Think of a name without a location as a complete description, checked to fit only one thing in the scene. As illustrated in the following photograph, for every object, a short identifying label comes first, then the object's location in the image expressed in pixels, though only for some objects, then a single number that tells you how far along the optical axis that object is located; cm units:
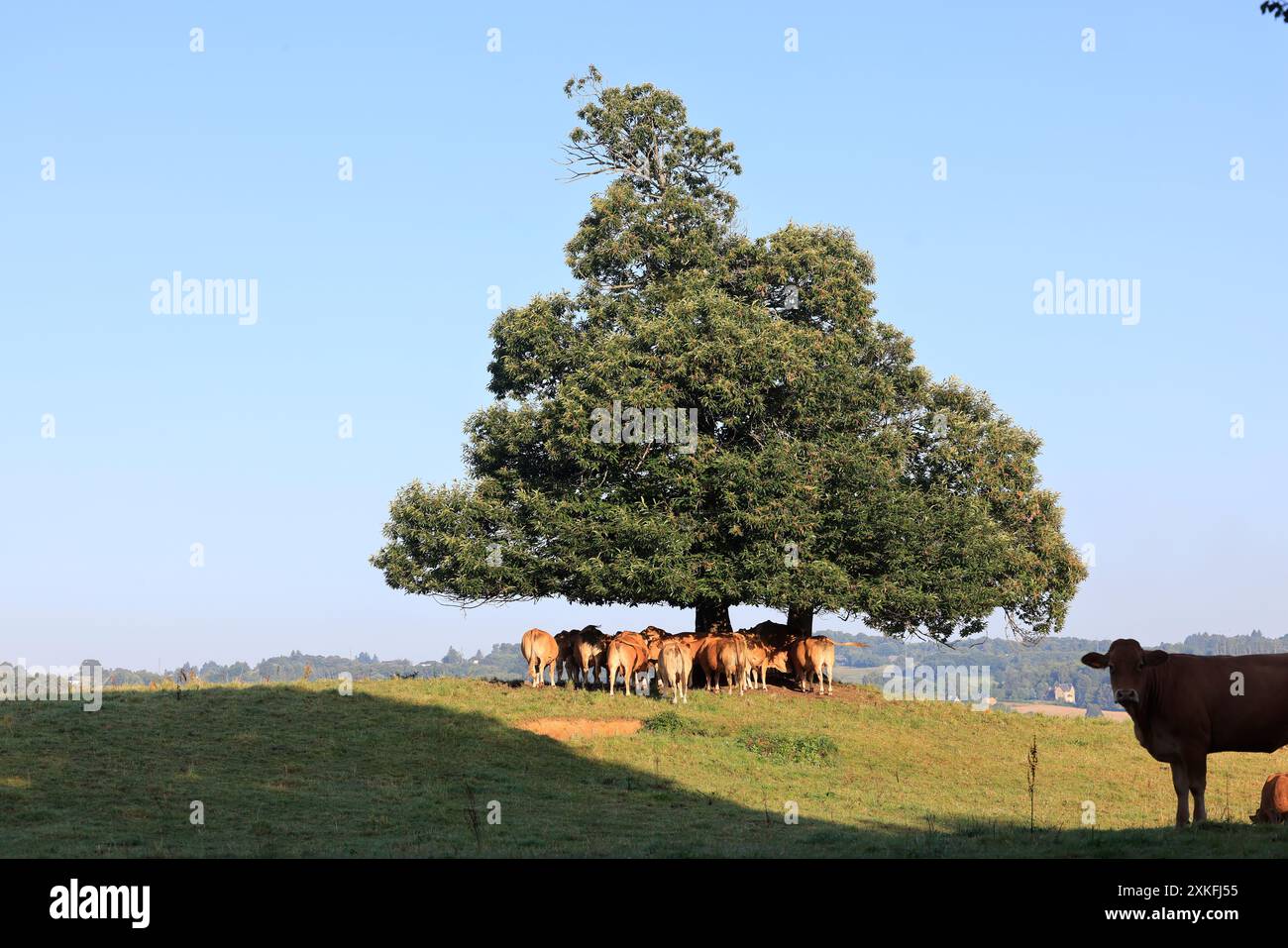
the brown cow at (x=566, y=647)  3984
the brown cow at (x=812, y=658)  4159
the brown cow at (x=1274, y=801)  1881
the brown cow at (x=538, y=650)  3869
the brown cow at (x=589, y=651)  3884
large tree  3991
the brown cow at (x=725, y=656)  3938
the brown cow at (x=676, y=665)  3731
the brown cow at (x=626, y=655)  3791
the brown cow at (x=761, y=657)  4091
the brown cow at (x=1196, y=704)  1853
